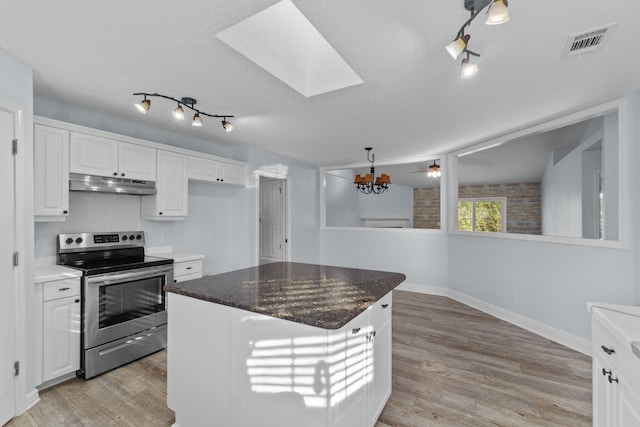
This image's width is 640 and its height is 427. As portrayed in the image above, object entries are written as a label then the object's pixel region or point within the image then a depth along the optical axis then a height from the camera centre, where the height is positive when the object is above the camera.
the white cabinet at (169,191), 3.32 +0.26
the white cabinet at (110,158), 2.64 +0.53
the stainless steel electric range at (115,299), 2.49 -0.77
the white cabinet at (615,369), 1.14 -0.66
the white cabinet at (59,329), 2.27 -0.91
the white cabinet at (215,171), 3.68 +0.56
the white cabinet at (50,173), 2.38 +0.33
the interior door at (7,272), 1.92 -0.38
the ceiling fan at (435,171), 4.98 +0.71
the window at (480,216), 4.63 -0.04
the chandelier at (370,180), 4.56 +0.52
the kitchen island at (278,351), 1.42 -0.74
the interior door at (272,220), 5.39 -0.12
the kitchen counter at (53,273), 2.25 -0.47
